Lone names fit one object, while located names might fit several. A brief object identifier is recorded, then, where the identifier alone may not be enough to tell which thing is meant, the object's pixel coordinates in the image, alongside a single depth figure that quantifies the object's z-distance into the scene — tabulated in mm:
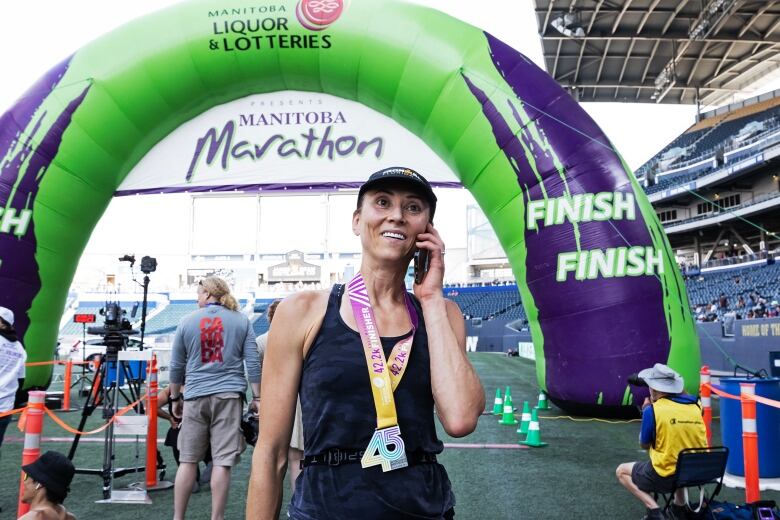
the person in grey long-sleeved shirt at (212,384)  3750
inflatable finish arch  7184
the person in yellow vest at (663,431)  3709
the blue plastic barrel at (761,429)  4957
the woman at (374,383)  1278
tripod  4500
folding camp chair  3430
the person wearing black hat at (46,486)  2752
